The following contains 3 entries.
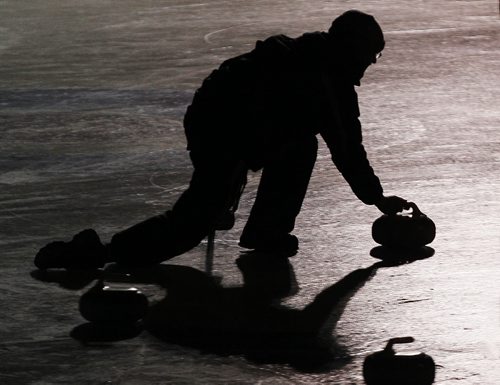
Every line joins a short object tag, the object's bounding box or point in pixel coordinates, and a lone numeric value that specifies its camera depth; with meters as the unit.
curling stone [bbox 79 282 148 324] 15.60
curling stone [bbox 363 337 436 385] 13.80
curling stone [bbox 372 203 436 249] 18.28
